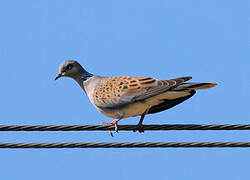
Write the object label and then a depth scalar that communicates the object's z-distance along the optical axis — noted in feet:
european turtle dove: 56.34
